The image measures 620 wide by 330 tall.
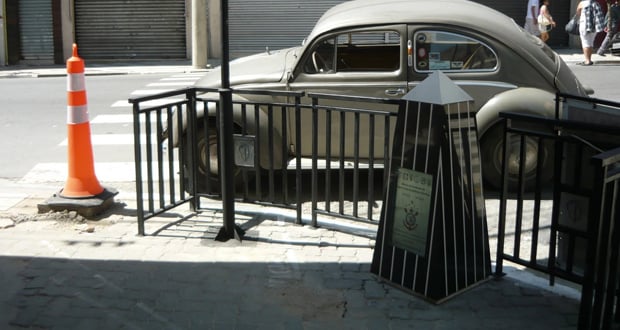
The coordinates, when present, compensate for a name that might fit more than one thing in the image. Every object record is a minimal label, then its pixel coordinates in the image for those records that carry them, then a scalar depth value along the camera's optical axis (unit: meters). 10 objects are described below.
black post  6.15
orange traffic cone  6.80
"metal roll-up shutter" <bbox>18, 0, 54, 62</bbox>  22.73
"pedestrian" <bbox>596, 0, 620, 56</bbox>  19.70
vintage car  7.73
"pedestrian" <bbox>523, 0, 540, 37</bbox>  21.12
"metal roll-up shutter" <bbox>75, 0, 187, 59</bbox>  23.17
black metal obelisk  4.92
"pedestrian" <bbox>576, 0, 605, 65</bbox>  18.88
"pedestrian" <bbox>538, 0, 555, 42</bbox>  20.56
